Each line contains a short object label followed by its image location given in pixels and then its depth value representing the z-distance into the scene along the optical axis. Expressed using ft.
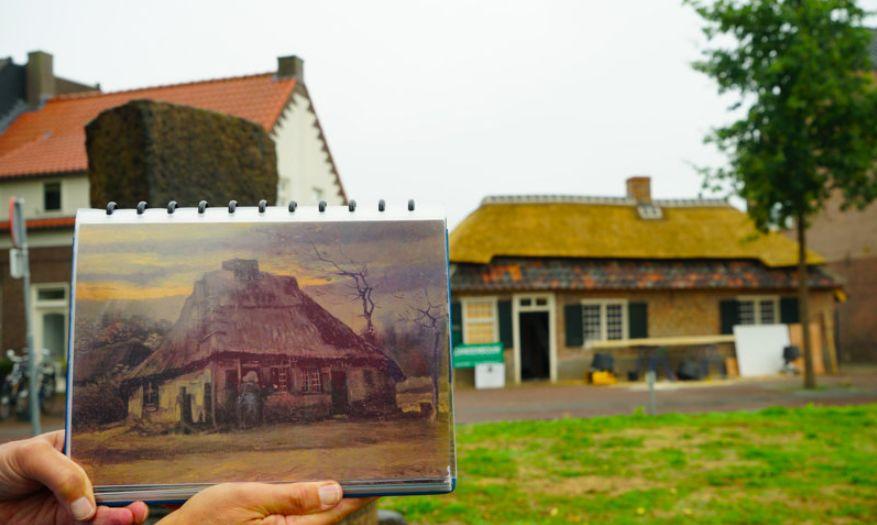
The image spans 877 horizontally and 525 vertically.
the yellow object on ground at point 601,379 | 67.46
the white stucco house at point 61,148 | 49.70
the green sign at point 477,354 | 62.08
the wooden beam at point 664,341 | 68.08
